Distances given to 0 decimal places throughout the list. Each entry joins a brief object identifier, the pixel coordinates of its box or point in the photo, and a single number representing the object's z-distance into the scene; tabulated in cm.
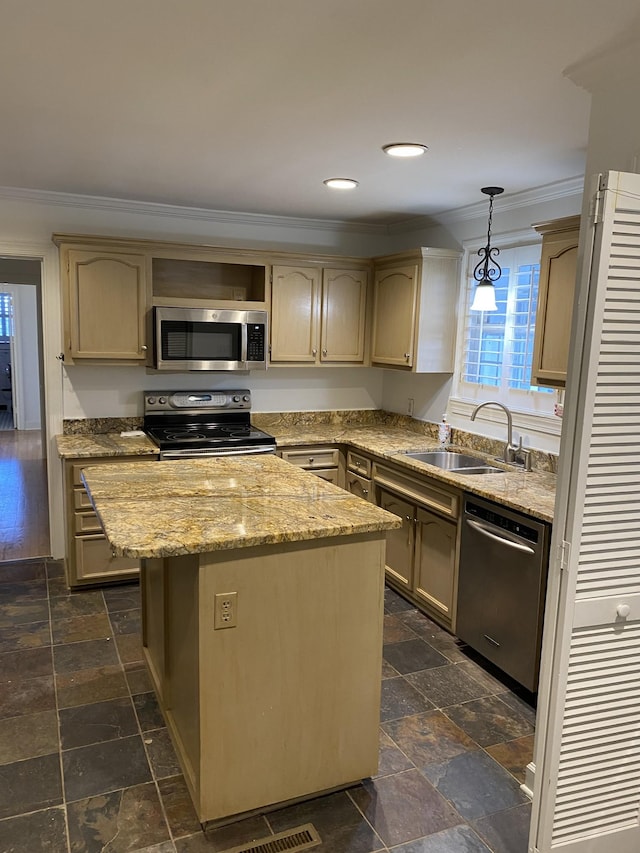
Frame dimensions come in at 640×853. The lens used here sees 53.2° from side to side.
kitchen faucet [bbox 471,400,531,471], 366
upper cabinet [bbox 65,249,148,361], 398
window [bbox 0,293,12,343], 1030
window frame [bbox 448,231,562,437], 358
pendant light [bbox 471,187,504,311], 354
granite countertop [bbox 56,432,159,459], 382
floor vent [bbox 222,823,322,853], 203
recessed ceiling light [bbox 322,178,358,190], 347
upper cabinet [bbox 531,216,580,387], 290
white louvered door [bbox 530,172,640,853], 164
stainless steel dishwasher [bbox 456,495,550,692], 280
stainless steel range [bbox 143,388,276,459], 407
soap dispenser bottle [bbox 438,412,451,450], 439
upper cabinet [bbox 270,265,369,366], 457
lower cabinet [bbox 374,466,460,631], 346
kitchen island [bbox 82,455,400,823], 199
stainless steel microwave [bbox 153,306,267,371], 413
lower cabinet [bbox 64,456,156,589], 386
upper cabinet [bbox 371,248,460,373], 427
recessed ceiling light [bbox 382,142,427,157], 278
